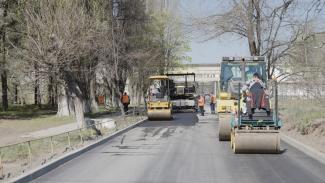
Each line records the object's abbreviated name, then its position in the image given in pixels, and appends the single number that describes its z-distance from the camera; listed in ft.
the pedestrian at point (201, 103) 129.49
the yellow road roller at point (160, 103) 116.26
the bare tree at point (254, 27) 101.81
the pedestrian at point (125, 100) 129.59
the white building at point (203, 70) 311.76
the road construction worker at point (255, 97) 54.95
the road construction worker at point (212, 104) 131.74
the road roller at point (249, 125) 53.52
